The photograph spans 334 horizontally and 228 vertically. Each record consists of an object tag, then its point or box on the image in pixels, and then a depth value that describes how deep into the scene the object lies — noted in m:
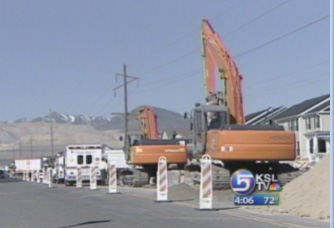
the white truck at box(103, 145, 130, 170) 66.38
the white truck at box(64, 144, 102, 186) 54.91
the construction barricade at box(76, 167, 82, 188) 46.71
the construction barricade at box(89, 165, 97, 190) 40.94
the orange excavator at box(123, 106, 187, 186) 42.84
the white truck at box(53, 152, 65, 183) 59.71
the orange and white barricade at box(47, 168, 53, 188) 48.97
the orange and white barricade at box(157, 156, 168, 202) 27.89
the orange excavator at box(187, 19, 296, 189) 28.88
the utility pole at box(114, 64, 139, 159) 71.47
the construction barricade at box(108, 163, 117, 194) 35.75
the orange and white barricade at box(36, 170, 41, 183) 70.75
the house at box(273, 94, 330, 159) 83.00
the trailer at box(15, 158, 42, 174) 109.82
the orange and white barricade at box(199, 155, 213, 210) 23.58
